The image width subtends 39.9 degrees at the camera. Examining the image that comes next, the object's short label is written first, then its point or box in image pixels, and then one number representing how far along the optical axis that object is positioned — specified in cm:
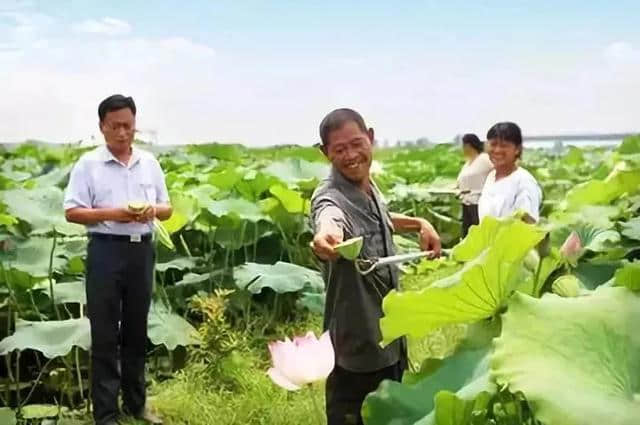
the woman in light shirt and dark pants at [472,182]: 422
